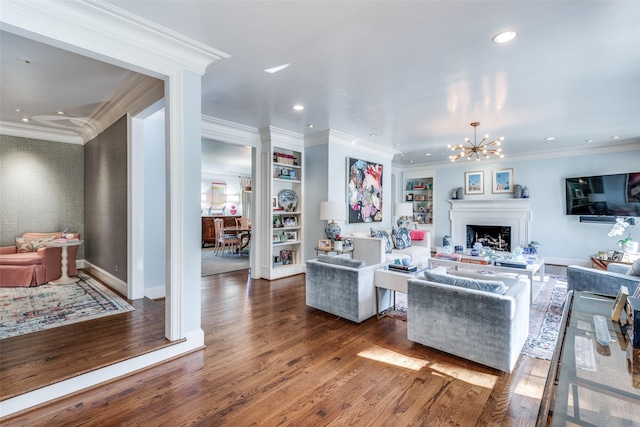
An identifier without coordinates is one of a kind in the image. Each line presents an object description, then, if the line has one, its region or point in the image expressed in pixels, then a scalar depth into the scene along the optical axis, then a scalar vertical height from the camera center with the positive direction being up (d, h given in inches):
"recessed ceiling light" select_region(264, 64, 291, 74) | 114.7 +57.2
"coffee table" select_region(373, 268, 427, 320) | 125.6 -29.4
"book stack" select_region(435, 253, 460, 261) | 186.5 -28.2
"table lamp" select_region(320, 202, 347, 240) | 197.9 +0.0
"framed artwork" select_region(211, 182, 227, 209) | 417.7 +27.3
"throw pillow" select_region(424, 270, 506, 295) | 96.3 -23.8
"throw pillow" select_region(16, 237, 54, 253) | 194.2 -19.9
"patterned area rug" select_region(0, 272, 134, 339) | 120.3 -44.1
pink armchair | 175.2 -31.8
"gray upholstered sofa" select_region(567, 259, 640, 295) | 125.9 -29.7
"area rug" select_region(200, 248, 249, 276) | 239.6 -45.5
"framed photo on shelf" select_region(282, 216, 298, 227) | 223.9 -6.0
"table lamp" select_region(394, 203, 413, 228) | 270.7 +2.6
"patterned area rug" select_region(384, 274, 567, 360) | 109.0 -49.1
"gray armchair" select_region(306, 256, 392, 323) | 129.3 -34.7
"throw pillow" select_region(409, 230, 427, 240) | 261.4 -19.1
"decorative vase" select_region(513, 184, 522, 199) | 281.5 +20.7
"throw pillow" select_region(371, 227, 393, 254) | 217.6 -17.3
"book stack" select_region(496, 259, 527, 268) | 164.4 -28.9
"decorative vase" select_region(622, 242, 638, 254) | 191.3 -22.6
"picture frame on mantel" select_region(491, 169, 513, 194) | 294.2 +32.1
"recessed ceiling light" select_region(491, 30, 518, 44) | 91.1 +55.5
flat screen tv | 230.1 +14.4
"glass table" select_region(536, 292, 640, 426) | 39.6 -26.7
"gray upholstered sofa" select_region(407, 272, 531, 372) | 90.9 -35.6
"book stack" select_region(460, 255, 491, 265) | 175.9 -28.8
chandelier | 187.2 +43.8
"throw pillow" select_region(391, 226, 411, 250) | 231.9 -19.6
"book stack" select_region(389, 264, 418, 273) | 131.6 -24.8
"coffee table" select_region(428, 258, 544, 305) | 156.9 -31.2
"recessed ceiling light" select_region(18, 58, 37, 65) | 110.3 +57.9
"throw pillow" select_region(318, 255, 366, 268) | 132.7 -22.7
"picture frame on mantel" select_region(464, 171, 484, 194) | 313.1 +32.6
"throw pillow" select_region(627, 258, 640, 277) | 126.6 -24.8
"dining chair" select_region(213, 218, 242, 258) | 310.3 -26.2
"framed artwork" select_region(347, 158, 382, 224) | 234.8 +18.9
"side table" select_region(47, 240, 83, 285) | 178.9 -27.9
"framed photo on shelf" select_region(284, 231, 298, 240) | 228.8 -17.0
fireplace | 280.5 -3.5
